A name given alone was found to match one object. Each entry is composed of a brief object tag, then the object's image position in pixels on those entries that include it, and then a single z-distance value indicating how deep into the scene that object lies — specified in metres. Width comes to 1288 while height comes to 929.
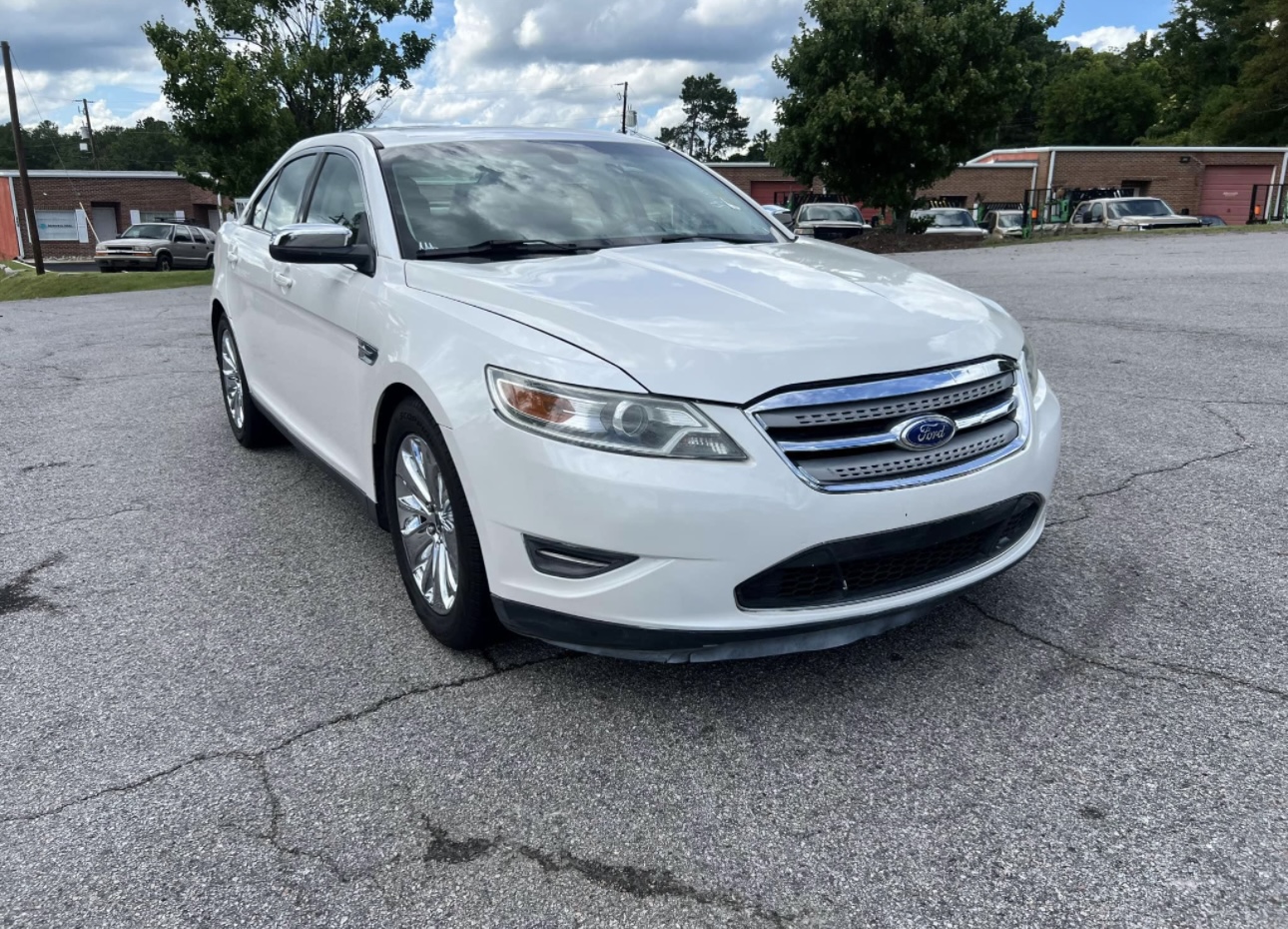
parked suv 32.44
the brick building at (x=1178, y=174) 44.81
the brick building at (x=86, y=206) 51.34
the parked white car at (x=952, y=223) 27.05
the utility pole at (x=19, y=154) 32.28
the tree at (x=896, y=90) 24.28
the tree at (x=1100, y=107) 65.44
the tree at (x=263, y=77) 19.70
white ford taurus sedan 2.53
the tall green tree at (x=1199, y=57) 59.44
